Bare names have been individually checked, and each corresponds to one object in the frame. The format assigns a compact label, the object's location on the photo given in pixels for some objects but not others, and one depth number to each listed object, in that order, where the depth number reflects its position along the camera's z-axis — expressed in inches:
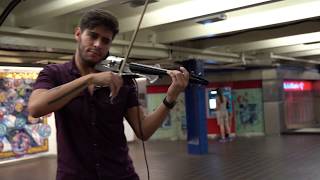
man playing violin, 58.8
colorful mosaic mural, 361.7
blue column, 376.8
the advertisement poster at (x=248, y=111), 555.5
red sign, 584.7
